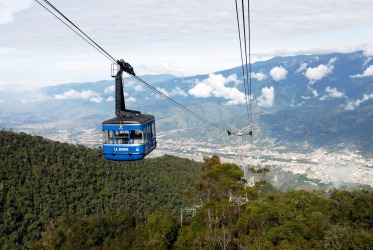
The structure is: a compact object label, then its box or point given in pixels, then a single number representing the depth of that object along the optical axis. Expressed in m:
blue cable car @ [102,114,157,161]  16.03
